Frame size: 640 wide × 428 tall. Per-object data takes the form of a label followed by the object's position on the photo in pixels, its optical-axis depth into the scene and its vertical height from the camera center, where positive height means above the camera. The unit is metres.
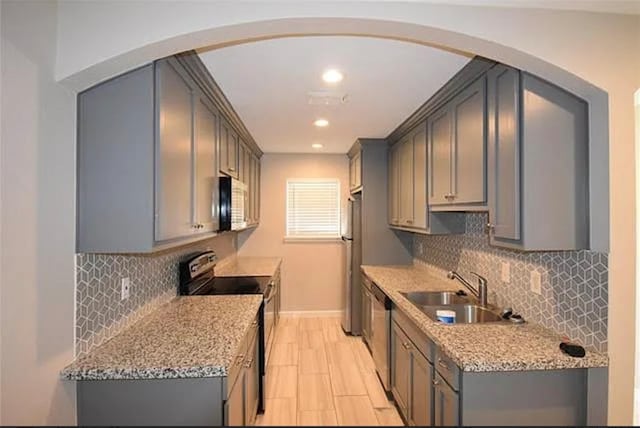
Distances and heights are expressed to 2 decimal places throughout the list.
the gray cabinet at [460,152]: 2.11 +0.41
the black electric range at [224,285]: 2.90 -0.64
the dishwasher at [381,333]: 3.04 -1.07
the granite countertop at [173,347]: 1.55 -0.65
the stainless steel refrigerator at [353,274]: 4.53 -0.75
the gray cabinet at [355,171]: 4.45 +0.56
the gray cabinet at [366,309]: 3.95 -1.07
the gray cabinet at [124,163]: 1.61 +0.22
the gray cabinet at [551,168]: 1.72 +0.22
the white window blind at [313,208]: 5.42 +0.09
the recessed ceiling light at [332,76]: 2.24 +0.87
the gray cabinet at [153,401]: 1.59 -0.82
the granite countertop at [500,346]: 1.63 -0.64
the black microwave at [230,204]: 2.74 +0.08
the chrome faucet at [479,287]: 2.61 -0.55
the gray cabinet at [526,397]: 1.65 -0.83
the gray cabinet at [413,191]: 3.05 +0.23
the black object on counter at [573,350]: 1.64 -0.61
